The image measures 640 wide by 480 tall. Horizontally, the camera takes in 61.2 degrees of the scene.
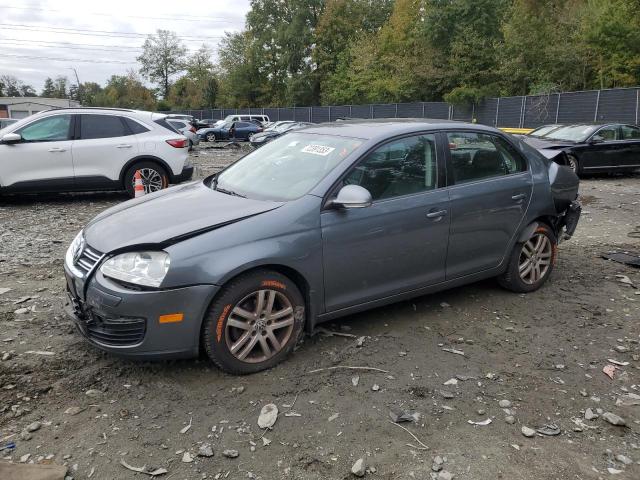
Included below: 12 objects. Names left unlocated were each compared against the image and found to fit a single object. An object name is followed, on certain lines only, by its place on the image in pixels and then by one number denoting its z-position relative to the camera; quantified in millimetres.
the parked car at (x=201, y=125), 40094
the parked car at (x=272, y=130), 23766
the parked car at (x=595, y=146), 13078
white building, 69688
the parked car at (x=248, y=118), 41900
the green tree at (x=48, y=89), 131300
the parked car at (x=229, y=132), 35344
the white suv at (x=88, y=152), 8898
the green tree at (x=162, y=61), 89812
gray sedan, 3285
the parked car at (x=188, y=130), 22547
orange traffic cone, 7561
